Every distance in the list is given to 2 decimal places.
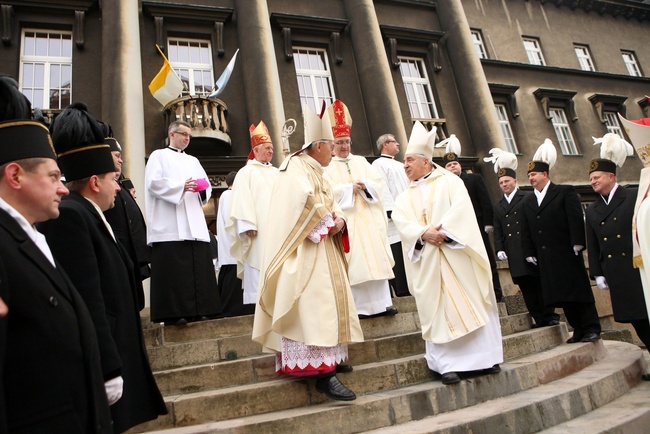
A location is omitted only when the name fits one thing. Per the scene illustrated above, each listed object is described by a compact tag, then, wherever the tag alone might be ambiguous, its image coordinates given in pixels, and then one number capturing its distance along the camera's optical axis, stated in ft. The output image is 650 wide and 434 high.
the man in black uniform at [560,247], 18.10
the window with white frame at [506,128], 58.03
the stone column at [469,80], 50.14
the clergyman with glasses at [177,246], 16.75
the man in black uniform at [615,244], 16.44
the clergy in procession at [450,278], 13.61
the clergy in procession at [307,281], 11.92
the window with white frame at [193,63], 41.22
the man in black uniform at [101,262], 7.30
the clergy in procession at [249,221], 19.13
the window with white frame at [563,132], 61.79
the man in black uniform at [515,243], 19.67
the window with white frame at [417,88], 50.60
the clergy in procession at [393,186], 22.27
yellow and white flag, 33.32
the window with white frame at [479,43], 62.95
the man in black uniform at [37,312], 5.55
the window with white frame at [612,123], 65.92
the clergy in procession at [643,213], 12.84
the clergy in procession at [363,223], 17.30
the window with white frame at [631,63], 73.20
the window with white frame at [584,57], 69.36
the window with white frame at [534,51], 65.82
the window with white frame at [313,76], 45.32
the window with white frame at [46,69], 37.09
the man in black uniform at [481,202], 23.48
